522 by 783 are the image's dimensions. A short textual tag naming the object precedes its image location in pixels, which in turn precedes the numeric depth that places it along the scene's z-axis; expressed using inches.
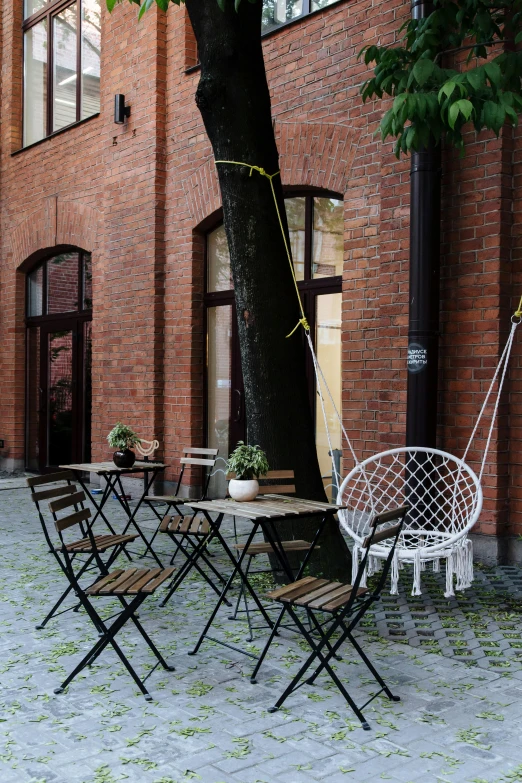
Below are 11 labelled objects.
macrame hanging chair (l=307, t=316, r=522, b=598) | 193.2
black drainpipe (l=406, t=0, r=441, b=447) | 236.2
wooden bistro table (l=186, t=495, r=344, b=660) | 152.7
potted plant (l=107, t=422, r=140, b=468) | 250.8
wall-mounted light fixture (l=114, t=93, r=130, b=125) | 376.8
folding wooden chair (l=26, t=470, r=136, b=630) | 169.7
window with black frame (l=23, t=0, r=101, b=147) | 427.1
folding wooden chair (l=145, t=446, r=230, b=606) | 186.7
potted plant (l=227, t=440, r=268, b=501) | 172.1
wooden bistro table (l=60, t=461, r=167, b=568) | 244.8
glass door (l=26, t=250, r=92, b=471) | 440.5
